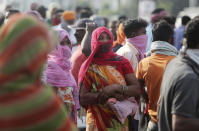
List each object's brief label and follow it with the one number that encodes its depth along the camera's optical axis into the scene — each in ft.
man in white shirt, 30.97
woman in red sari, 23.83
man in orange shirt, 25.26
